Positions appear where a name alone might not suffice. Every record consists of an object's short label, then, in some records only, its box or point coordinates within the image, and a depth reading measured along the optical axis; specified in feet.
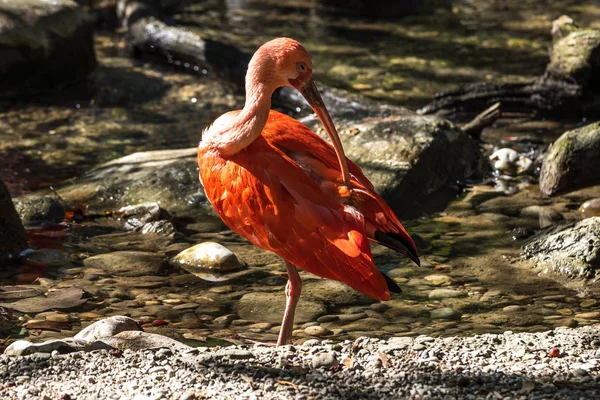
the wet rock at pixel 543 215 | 39.12
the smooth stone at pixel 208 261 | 34.94
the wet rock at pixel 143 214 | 39.75
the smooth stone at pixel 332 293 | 32.73
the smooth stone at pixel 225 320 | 30.86
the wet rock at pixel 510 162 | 46.37
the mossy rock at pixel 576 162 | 41.93
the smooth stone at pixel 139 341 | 25.96
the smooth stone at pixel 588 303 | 31.22
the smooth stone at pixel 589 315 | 30.30
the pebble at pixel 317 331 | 29.86
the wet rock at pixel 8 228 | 35.50
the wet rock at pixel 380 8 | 87.76
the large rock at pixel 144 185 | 42.33
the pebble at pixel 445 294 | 32.55
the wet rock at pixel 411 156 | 41.52
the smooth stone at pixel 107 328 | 27.27
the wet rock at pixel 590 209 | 39.28
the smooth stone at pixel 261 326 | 30.45
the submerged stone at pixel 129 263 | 35.06
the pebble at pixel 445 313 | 30.96
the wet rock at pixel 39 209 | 40.32
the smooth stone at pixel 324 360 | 23.53
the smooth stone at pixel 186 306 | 32.01
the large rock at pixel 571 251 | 32.99
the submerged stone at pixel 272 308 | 31.35
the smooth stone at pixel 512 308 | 31.29
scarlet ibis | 25.63
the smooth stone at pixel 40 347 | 24.72
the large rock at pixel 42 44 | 59.31
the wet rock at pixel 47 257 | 35.91
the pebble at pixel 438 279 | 33.76
